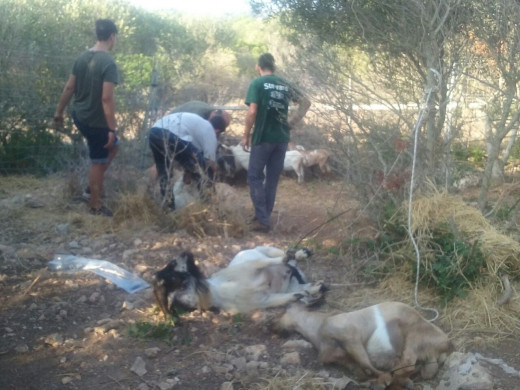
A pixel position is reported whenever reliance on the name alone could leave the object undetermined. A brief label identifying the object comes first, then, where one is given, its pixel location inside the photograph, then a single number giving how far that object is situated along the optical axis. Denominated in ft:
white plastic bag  16.78
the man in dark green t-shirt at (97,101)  21.48
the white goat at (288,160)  31.91
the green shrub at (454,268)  15.96
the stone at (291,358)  13.52
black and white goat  15.15
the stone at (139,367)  12.85
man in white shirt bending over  21.65
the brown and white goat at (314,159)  31.32
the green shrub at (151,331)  14.24
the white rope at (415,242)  15.52
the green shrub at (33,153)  29.91
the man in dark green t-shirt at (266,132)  21.47
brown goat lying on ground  13.00
